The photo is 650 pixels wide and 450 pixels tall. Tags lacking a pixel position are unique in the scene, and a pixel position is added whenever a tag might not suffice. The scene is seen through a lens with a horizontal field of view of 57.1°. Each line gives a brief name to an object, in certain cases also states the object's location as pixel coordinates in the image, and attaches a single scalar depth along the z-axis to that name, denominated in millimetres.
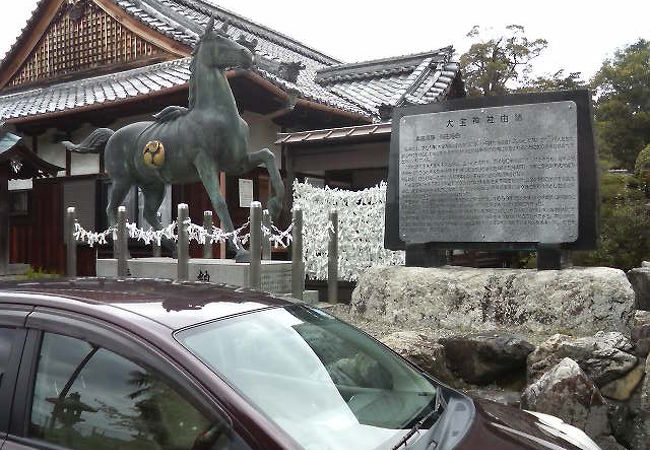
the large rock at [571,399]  3922
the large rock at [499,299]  5156
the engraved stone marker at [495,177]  5559
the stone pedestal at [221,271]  7582
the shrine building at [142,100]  10477
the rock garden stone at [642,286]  6297
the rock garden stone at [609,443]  4046
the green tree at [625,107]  20172
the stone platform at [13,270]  10758
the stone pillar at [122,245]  8453
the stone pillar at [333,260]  8430
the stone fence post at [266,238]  8500
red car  1849
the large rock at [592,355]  4258
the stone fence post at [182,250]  7738
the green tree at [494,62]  21391
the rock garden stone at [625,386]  4219
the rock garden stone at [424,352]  4539
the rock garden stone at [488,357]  4742
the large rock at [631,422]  4047
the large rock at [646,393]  4051
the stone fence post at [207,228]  9281
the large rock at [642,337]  4312
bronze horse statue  8062
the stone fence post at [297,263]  7762
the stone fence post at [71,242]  8938
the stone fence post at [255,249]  7227
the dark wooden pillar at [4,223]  10828
